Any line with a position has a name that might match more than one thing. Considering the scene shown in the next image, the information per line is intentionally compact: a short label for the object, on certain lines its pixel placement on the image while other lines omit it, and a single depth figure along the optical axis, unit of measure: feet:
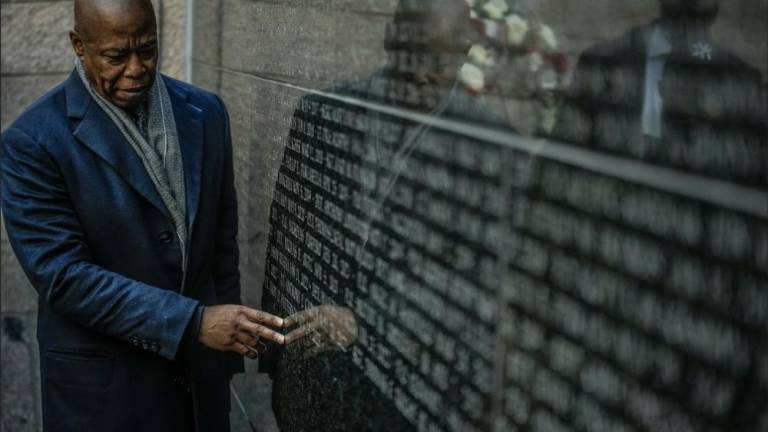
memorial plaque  4.28
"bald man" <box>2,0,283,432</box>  9.37
